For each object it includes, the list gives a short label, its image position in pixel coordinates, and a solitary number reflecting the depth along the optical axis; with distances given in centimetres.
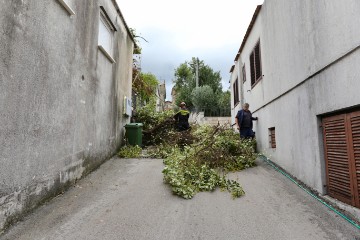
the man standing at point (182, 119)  1034
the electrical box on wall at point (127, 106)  970
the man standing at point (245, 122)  880
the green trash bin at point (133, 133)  941
